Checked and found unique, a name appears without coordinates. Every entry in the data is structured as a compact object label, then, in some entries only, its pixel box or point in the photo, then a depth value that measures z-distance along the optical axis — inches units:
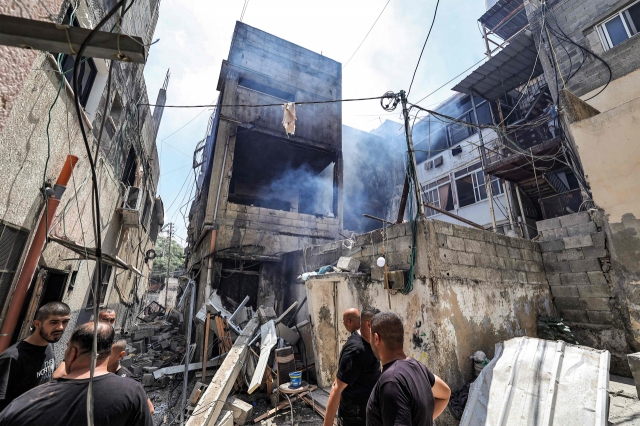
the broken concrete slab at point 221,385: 178.4
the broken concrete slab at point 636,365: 133.0
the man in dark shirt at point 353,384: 108.3
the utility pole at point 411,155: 187.8
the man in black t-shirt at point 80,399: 61.4
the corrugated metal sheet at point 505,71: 423.6
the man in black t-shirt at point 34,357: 88.8
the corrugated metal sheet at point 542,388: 132.1
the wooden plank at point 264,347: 219.5
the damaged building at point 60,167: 138.3
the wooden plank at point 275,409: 200.2
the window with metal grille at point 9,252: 141.3
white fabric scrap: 413.7
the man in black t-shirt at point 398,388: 73.4
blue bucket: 220.8
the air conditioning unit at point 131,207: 334.3
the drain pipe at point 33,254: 135.6
